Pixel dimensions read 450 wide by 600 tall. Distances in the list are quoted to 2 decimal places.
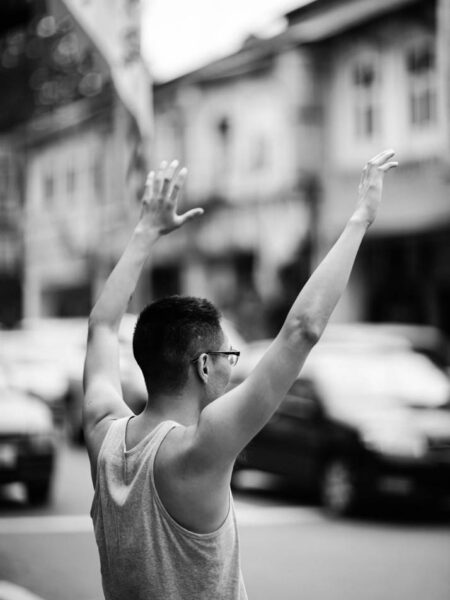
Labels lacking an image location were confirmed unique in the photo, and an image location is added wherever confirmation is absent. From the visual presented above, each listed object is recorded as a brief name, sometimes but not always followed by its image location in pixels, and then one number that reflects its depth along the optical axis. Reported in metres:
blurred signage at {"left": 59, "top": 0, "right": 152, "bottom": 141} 8.72
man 3.66
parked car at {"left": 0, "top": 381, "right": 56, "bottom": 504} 17.61
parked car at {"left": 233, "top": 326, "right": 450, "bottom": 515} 16.63
